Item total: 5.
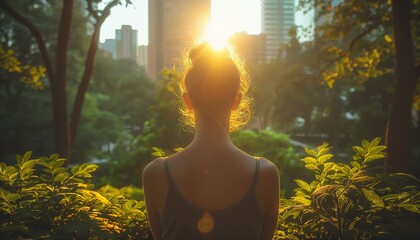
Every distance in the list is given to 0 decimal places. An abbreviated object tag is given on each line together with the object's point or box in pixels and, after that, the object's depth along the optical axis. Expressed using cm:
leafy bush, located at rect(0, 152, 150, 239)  218
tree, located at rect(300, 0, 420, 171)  638
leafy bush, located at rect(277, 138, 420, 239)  211
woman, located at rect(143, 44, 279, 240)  162
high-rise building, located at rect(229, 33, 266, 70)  4242
